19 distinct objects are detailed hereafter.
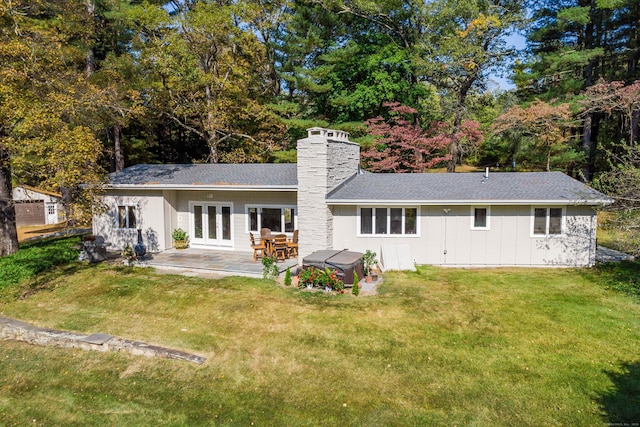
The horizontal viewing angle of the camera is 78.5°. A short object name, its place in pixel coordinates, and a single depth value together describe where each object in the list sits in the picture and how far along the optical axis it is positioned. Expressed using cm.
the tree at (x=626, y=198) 1091
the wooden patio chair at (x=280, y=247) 1438
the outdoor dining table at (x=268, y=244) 1445
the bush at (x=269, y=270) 1241
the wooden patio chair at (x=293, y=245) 1464
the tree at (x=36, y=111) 1208
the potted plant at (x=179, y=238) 1636
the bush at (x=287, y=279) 1171
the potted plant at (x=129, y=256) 1407
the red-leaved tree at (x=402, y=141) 2370
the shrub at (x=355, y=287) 1092
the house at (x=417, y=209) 1318
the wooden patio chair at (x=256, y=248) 1443
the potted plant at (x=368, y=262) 1248
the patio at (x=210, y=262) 1314
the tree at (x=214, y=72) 2283
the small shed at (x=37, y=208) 2895
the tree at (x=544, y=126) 2267
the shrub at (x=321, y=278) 1121
